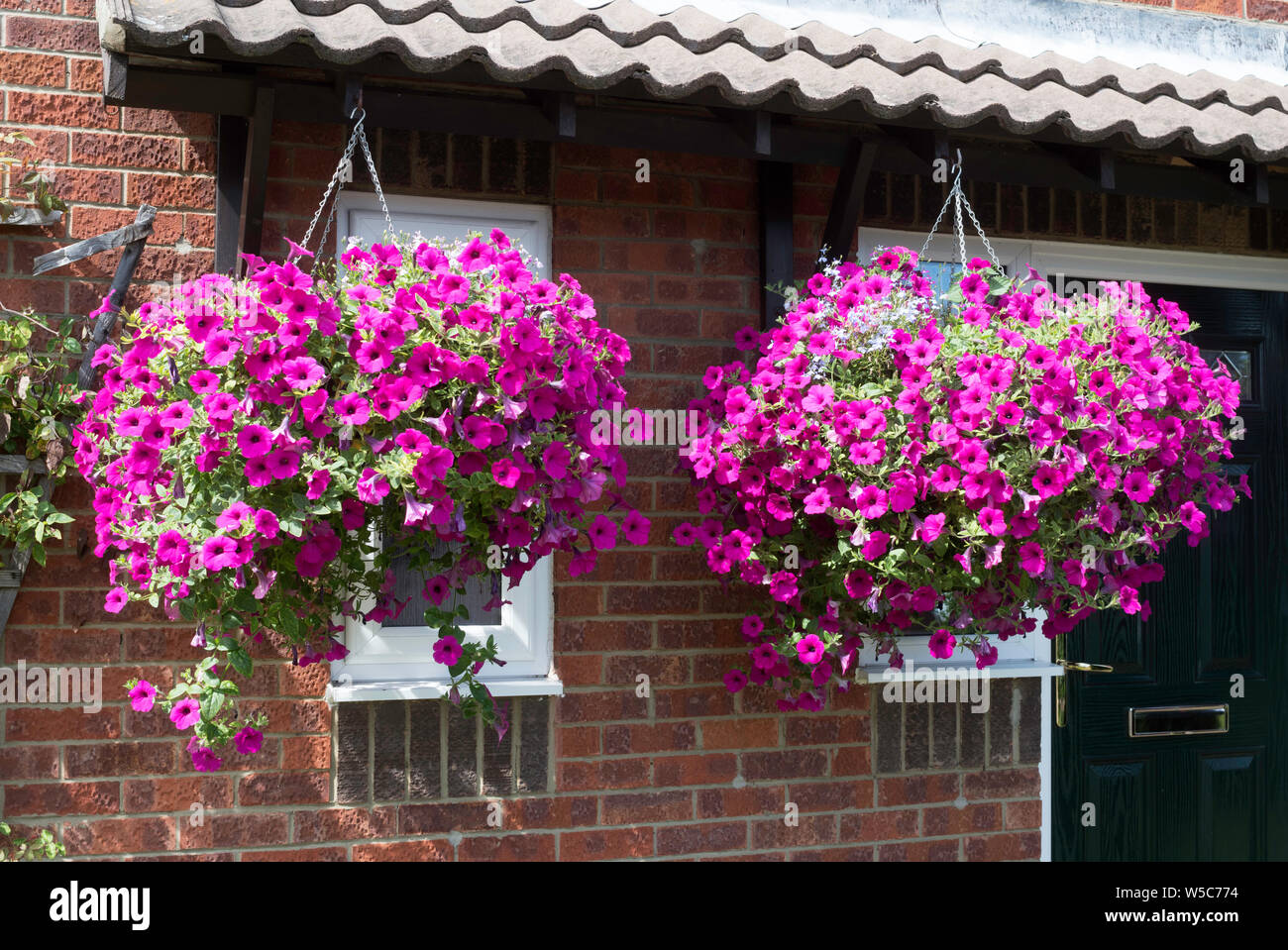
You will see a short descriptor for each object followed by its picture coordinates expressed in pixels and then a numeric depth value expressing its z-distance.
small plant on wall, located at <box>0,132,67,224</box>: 2.90
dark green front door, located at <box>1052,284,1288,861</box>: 3.90
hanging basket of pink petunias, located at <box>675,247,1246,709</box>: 2.67
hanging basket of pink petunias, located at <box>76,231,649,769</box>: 2.33
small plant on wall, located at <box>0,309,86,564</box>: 2.81
